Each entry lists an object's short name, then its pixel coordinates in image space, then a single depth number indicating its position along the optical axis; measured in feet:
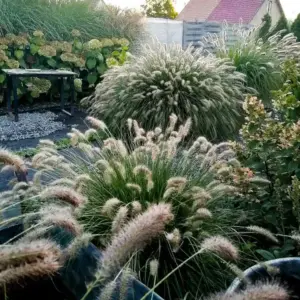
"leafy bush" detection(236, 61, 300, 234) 5.03
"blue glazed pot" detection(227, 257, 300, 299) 4.07
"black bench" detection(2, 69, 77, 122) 13.52
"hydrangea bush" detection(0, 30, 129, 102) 15.24
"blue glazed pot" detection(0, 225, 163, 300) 3.64
